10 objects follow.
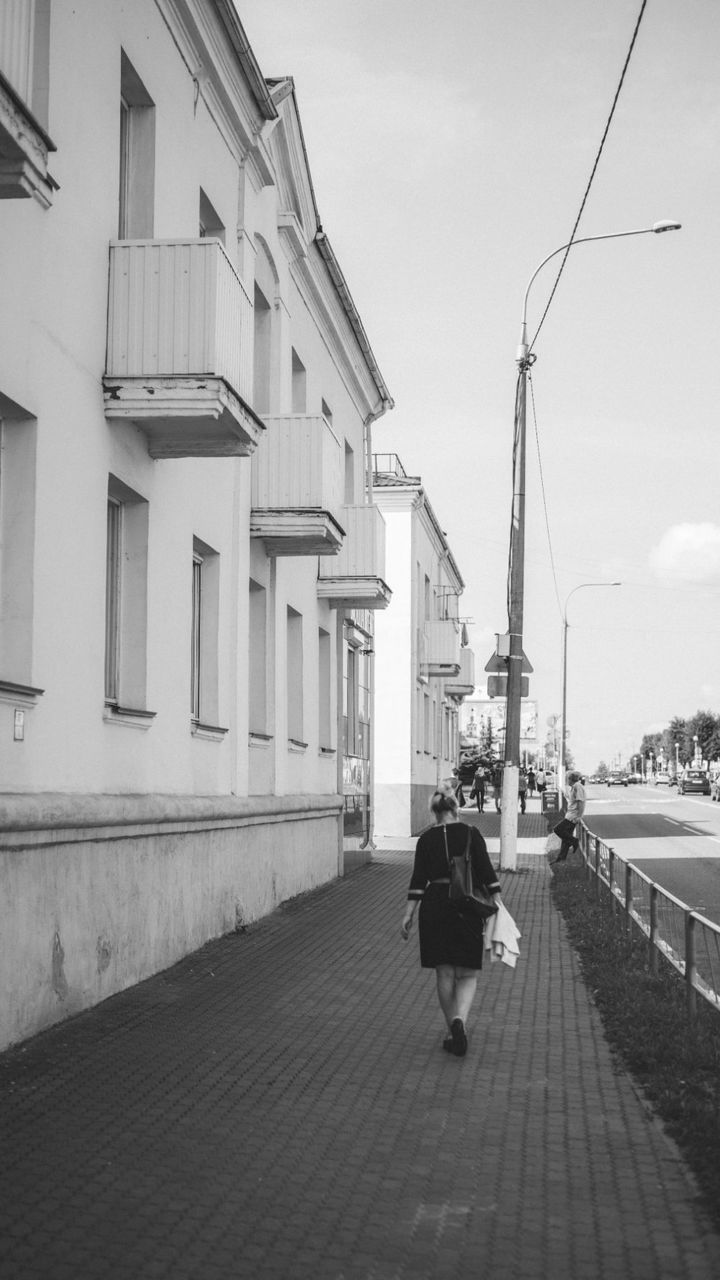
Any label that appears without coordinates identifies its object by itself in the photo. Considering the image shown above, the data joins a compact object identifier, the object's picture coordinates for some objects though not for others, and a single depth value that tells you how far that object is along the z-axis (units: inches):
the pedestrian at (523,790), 1937.3
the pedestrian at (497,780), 2147.9
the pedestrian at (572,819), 946.7
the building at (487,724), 2984.7
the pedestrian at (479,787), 1764.3
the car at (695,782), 3213.6
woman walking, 339.3
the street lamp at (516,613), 834.2
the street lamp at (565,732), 1879.7
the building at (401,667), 1363.2
